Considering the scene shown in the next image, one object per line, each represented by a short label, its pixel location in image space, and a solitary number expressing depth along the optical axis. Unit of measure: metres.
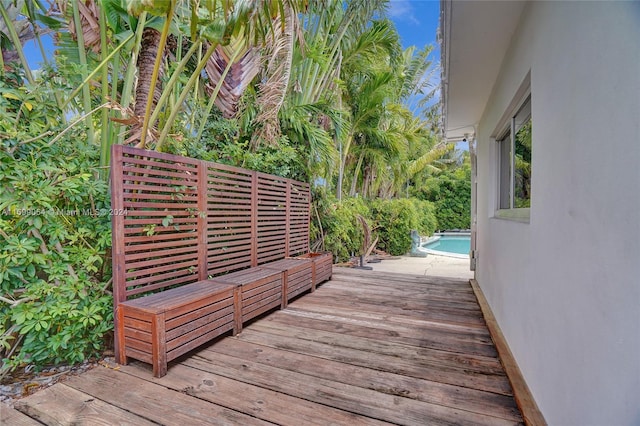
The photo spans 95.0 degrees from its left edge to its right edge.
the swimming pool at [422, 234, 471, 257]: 13.00
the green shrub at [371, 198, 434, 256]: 9.44
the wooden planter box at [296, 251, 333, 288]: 4.60
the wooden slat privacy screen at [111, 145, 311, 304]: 2.34
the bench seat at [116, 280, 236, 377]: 2.12
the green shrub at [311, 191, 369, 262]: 6.21
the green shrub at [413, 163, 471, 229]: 17.62
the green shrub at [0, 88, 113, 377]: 2.00
